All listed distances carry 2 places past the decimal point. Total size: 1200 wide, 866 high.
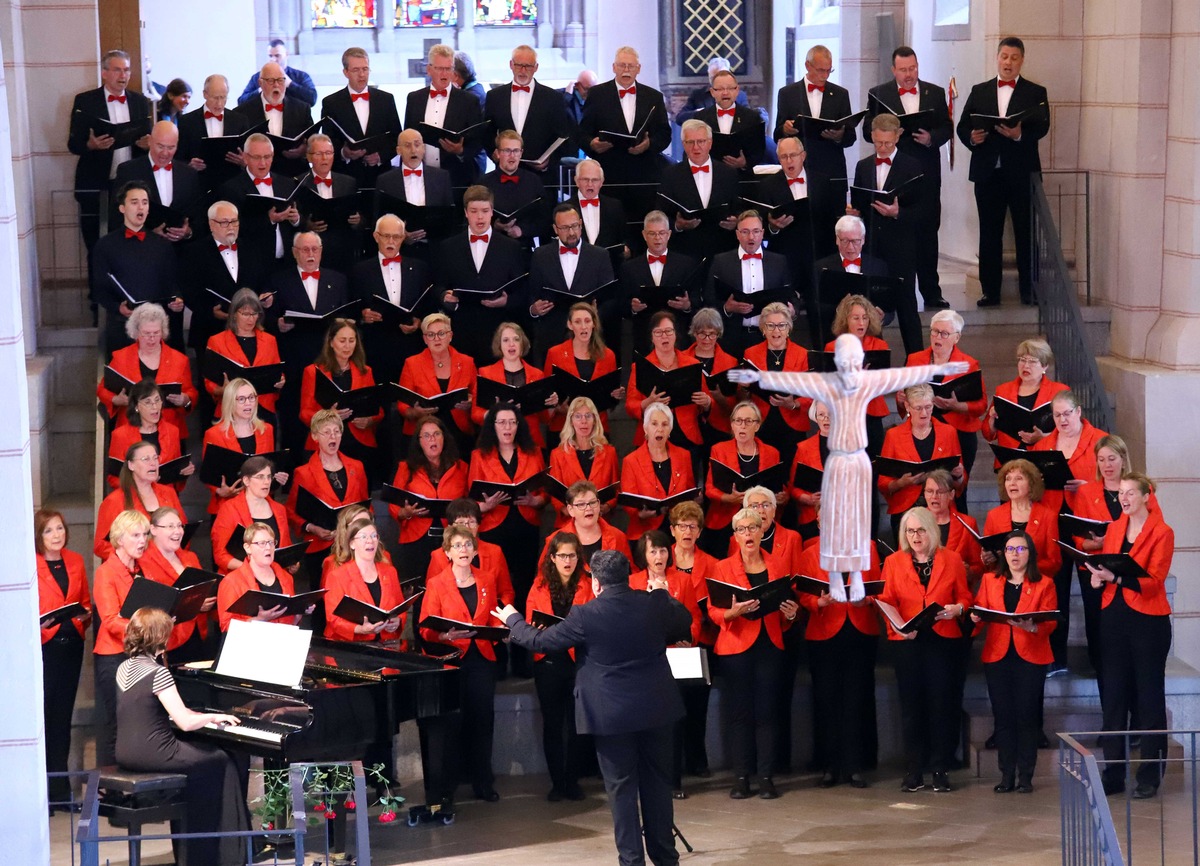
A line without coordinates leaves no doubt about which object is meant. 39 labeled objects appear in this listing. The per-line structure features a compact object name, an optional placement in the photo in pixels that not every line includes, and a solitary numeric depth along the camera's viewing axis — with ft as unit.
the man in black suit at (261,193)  65.16
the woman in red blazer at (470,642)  56.03
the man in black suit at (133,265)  63.62
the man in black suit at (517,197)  66.64
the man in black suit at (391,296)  63.51
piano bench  47.65
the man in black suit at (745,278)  64.13
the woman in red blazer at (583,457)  60.23
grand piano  48.70
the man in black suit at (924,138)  70.64
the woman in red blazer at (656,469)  59.72
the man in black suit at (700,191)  66.74
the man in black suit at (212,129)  68.33
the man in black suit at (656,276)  63.82
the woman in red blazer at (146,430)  59.52
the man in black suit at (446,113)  69.72
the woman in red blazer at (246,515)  57.11
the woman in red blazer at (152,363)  61.16
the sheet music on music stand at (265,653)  49.70
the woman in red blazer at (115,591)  54.54
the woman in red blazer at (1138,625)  56.75
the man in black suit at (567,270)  63.51
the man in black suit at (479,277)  63.87
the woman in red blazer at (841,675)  58.65
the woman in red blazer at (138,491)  57.26
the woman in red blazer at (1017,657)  56.90
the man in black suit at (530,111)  69.92
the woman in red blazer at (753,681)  58.18
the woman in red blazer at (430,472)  59.57
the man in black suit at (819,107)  71.77
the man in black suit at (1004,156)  71.61
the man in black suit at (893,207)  66.95
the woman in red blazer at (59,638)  55.42
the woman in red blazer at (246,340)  61.41
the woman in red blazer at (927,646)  57.72
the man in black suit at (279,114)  68.69
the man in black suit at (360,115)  69.35
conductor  48.83
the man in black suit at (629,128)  69.82
